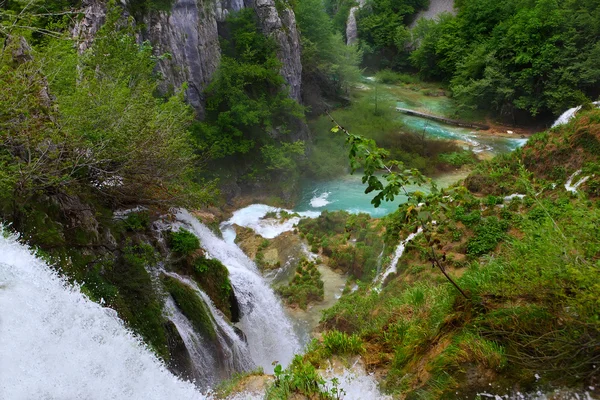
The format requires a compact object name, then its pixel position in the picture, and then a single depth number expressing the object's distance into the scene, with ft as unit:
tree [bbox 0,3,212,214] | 17.70
